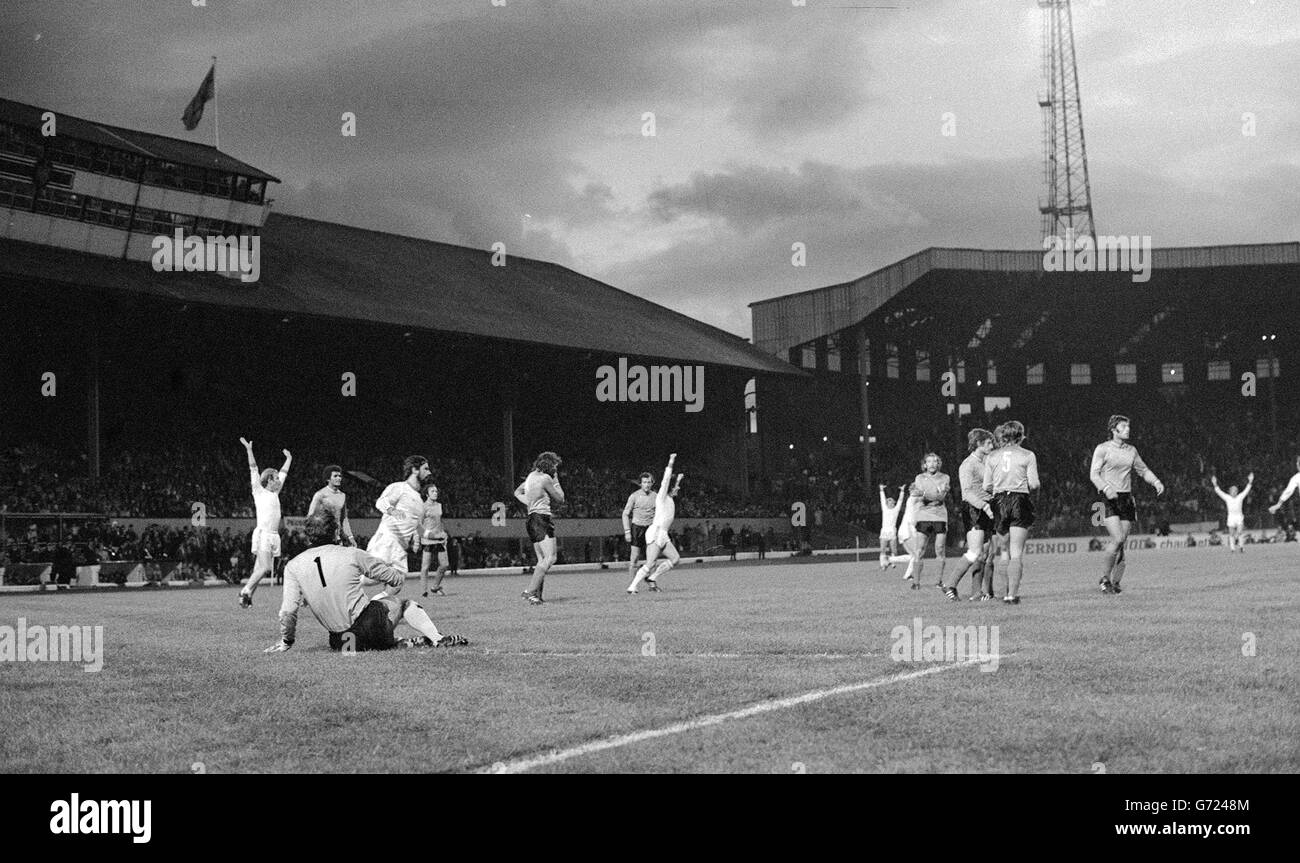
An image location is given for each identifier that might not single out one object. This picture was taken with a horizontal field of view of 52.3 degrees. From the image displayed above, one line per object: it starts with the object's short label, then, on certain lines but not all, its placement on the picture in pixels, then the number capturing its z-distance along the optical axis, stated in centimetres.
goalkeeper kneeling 1105
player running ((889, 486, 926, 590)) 2050
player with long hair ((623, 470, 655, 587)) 2365
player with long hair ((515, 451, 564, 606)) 1778
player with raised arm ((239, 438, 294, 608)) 1964
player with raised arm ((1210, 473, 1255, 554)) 3841
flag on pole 4550
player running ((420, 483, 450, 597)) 2247
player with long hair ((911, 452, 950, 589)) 1964
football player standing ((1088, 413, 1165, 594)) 1655
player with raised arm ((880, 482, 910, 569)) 3178
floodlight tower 6494
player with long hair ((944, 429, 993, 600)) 1642
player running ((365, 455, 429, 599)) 1675
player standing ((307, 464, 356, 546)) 1368
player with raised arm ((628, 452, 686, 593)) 2150
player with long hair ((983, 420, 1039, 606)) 1550
